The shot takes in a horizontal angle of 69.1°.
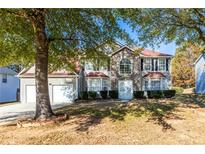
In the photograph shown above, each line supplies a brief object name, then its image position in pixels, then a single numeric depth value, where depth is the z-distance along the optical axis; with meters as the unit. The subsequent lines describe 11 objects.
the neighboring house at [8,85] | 15.32
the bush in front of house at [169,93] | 14.18
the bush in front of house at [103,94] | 13.98
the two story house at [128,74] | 14.31
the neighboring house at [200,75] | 14.34
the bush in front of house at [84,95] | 13.68
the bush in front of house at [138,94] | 14.24
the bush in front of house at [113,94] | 14.11
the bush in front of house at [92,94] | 13.79
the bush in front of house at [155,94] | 14.13
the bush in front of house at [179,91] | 17.27
